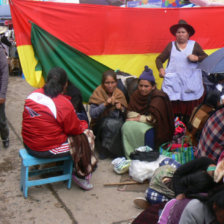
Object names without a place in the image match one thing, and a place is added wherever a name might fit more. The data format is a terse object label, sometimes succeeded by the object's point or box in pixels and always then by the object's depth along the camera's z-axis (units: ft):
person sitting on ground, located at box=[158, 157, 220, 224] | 9.96
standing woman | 17.84
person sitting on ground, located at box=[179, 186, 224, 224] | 8.18
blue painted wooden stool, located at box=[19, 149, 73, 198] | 12.94
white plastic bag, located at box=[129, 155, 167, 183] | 14.42
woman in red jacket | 12.57
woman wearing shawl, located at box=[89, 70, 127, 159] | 16.55
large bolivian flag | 18.39
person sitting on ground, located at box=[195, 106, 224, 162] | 12.44
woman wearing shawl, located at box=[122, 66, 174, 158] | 16.05
